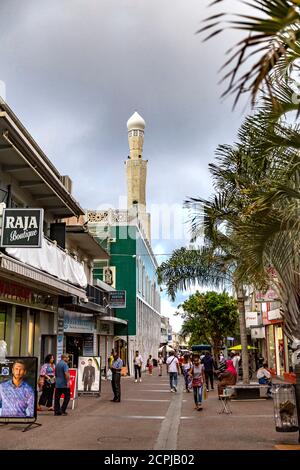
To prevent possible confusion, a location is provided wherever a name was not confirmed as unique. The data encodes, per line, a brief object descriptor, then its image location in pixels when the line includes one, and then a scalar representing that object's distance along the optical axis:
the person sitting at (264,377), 17.78
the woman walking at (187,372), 20.34
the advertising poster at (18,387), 9.88
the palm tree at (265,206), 6.81
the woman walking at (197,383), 13.80
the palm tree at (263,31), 3.20
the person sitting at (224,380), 14.11
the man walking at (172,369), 20.09
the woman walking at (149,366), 37.31
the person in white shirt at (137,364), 26.97
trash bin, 8.55
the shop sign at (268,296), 23.86
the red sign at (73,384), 14.24
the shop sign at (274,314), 29.49
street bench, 16.53
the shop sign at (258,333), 32.54
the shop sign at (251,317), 29.94
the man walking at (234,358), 21.53
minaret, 75.00
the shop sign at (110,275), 41.78
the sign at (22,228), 12.13
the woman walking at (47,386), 13.34
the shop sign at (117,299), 32.90
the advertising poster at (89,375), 16.77
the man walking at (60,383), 12.01
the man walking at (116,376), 16.11
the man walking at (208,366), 20.89
